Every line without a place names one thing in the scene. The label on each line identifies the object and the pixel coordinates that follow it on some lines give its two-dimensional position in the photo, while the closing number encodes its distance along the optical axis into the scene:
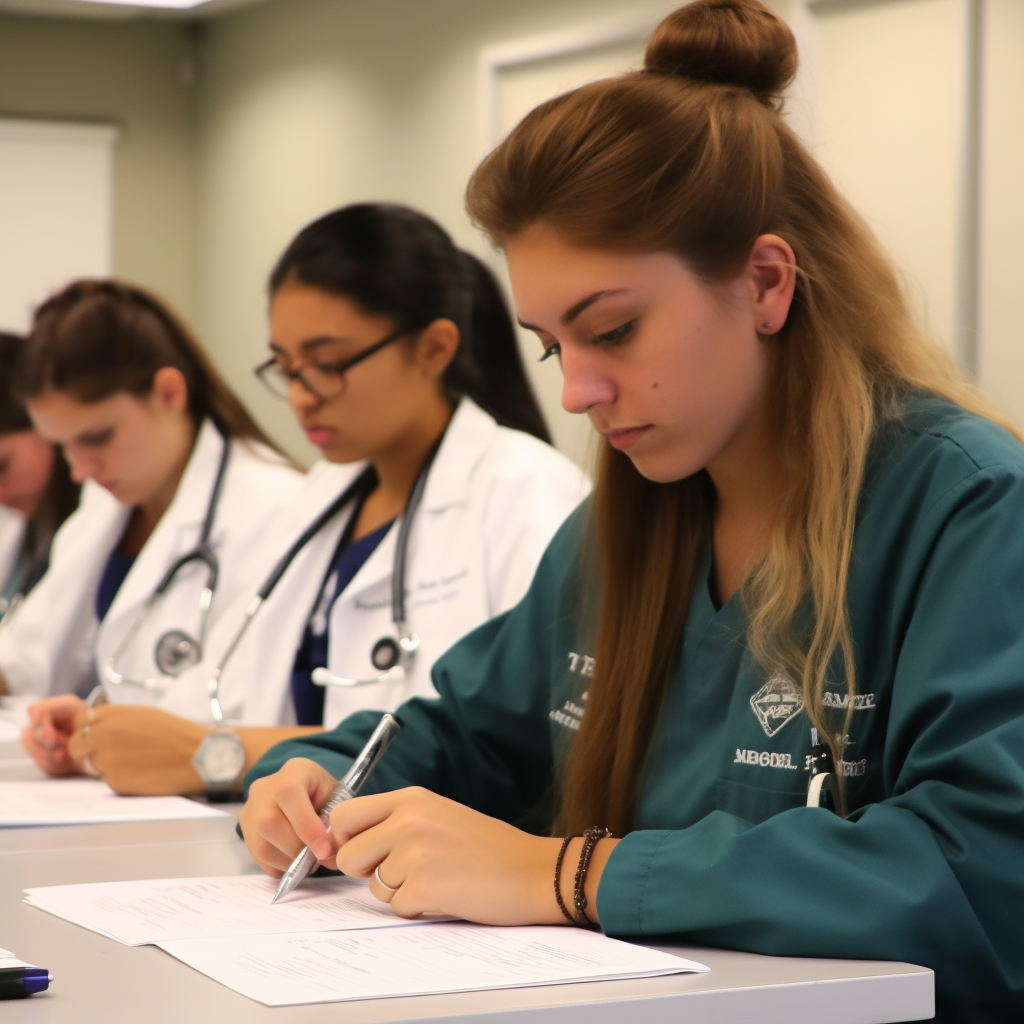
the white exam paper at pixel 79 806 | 1.78
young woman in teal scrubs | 1.39
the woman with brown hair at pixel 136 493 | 2.43
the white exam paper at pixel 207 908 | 1.43
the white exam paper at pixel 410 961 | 1.32
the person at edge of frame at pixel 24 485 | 3.29
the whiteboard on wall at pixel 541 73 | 4.24
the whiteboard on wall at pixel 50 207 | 6.06
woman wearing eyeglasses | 2.13
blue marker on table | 1.32
